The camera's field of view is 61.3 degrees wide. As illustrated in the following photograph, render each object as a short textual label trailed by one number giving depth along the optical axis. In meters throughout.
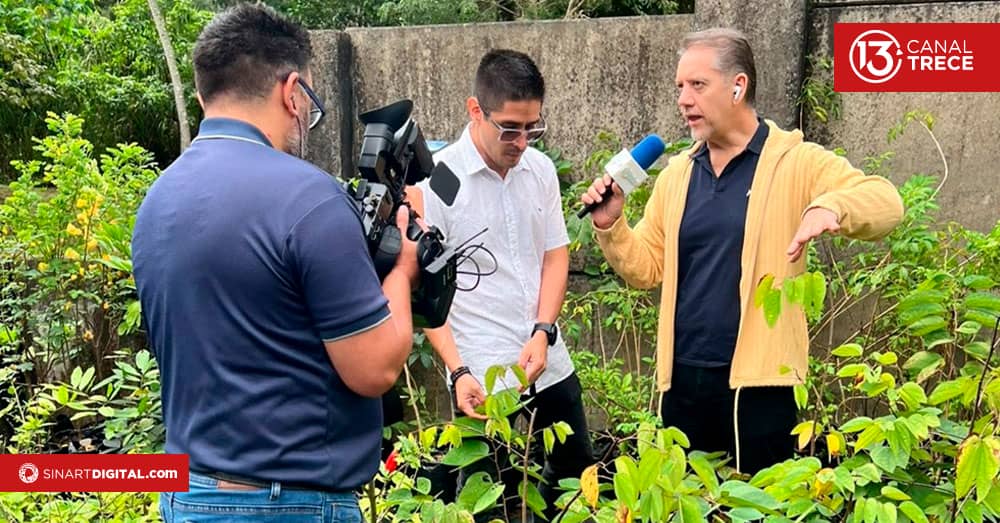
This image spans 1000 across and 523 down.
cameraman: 1.47
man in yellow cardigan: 2.29
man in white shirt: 2.51
